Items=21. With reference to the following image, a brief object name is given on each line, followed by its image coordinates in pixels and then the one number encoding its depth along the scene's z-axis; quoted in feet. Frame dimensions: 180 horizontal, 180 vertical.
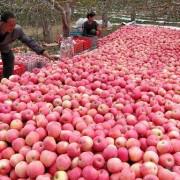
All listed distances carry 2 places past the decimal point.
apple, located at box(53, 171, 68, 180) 7.06
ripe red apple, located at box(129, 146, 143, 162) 7.64
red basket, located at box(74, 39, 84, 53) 24.70
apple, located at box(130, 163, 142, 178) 7.29
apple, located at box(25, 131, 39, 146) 8.14
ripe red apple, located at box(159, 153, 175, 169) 7.62
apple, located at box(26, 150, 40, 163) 7.56
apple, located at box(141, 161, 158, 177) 7.18
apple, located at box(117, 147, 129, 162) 7.64
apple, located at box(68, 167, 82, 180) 7.08
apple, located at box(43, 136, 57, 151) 7.79
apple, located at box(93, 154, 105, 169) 7.32
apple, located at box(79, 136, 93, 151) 7.75
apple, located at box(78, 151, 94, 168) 7.22
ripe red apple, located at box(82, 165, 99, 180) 6.98
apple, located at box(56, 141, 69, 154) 7.79
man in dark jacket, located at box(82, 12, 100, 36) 30.55
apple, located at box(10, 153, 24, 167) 7.60
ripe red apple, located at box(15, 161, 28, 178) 7.36
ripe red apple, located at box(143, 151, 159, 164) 7.61
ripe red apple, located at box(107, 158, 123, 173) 7.18
